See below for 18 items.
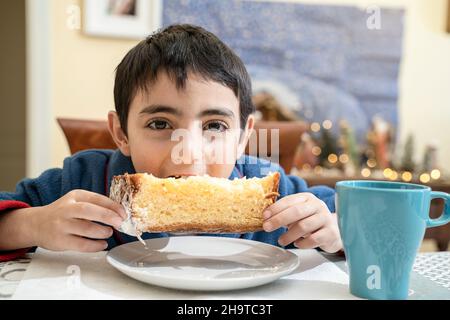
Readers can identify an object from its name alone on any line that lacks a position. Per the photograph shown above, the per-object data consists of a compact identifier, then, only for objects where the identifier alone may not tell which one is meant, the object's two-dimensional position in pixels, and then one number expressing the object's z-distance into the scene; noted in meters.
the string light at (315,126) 3.00
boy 0.77
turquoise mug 0.56
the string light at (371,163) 3.01
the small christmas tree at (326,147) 2.94
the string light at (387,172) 2.91
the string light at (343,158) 2.98
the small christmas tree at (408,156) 2.90
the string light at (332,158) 2.95
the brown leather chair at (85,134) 1.60
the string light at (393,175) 2.85
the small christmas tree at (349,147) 2.94
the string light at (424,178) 2.81
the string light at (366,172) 2.92
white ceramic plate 0.59
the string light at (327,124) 3.00
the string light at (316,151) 2.96
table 0.59
